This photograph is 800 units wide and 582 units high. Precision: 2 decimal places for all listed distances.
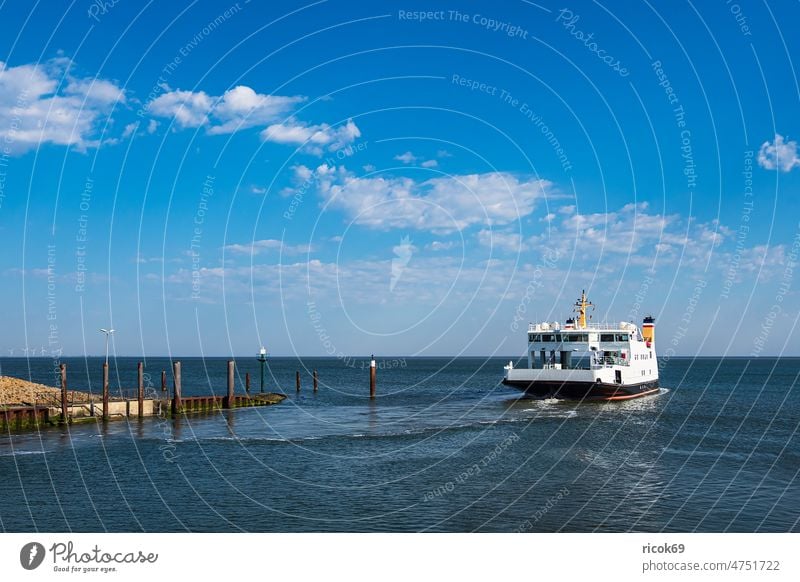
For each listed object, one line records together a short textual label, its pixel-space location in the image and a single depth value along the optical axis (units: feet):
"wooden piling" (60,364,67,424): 152.56
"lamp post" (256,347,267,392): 281.33
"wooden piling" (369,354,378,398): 239.17
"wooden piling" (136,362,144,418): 168.05
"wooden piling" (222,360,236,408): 203.09
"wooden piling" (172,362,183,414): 179.42
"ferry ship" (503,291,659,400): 203.10
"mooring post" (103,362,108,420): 163.94
